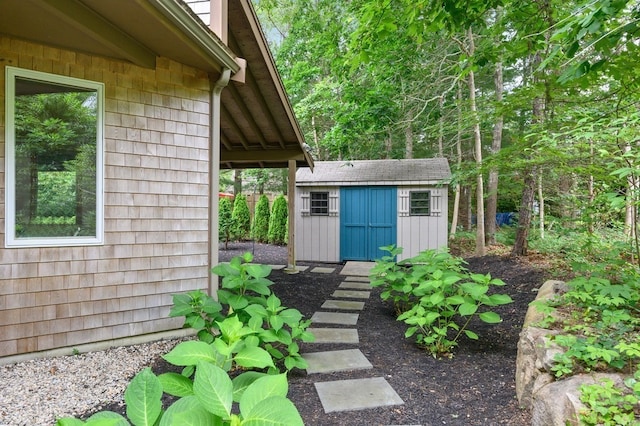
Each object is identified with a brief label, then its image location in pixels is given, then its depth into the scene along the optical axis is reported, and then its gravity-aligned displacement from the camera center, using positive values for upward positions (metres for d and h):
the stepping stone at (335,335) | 3.51 -1.25
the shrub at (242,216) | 12.27 -0.02
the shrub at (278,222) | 11.77 -0.22
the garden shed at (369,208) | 8.02 +0.18
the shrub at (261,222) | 12.30 -0.23
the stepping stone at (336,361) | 2.87 -1.25
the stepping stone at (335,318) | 4.12 -1.25
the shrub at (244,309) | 2.54 -0.71
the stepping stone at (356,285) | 5.90 -1.21
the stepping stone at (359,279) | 6.55 -1.20
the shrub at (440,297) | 3.04 -0.74
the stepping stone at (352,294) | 5.35 -1.22
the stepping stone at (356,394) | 2.32 -1.25
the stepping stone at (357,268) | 7.19 -1.15
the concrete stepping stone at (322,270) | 7.38 -1.18
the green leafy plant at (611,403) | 1.57 -0.88
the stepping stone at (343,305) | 4.71 -1.23
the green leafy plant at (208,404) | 0.73 -0.41
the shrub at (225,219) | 11.05 -0.11
